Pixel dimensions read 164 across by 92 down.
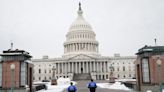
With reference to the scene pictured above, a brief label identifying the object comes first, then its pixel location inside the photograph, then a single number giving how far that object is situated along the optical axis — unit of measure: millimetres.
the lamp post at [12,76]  15320
